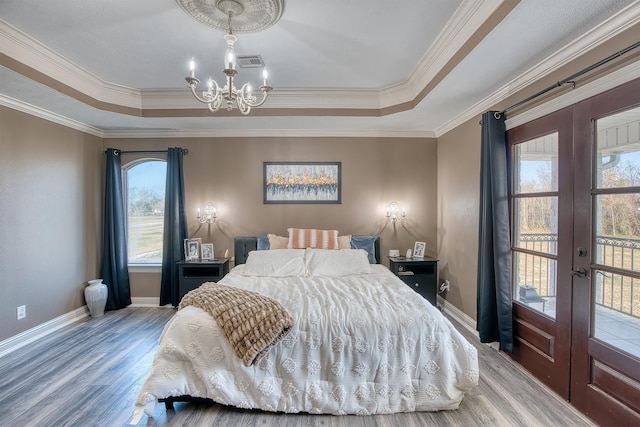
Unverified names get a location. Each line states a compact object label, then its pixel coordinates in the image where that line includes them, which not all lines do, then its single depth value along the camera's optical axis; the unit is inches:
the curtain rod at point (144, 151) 159.5
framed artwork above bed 161.5
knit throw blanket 72.9
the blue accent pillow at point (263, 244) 149.7
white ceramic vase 143.4
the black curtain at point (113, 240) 154.6
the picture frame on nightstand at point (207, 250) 154.8
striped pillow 146.4
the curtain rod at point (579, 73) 62.3
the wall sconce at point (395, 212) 159.9
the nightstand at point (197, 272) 144.8
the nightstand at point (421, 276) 144.7
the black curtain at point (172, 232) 153.9
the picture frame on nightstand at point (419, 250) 153.9
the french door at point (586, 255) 66.9
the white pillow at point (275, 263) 125.3
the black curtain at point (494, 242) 102.2
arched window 164.6
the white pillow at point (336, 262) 125.5
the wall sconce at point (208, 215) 158.4
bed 75.0
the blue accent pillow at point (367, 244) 150.9
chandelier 75.0
